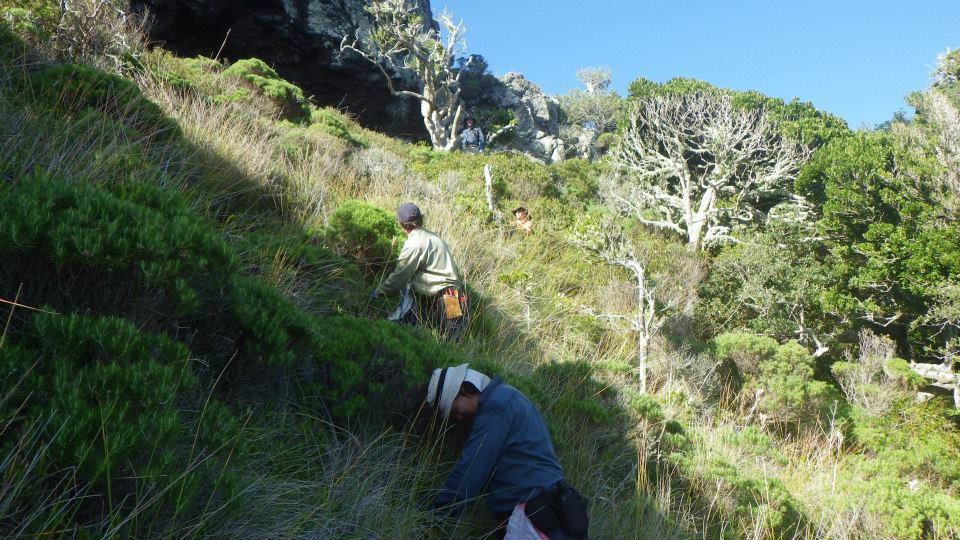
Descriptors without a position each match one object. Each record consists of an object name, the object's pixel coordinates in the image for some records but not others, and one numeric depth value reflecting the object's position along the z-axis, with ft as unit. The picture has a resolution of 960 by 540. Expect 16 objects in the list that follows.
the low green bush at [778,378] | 35.42
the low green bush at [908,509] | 21.44
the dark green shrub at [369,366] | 13.07
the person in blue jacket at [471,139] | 69.83
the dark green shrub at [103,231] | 8.11
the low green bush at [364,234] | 22.81
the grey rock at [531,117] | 110.01
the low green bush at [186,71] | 26.68
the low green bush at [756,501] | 18.12
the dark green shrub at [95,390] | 6.45
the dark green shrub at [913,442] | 29.60
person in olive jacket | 20.47
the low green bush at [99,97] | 17.84
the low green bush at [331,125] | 40.32
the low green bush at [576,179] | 61.06
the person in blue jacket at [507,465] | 11.54
